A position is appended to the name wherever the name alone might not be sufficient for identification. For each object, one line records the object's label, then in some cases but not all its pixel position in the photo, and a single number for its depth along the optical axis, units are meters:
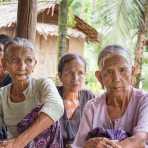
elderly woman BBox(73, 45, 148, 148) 2.06
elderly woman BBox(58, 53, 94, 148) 2.93
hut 11.71
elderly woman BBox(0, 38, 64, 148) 2.33
